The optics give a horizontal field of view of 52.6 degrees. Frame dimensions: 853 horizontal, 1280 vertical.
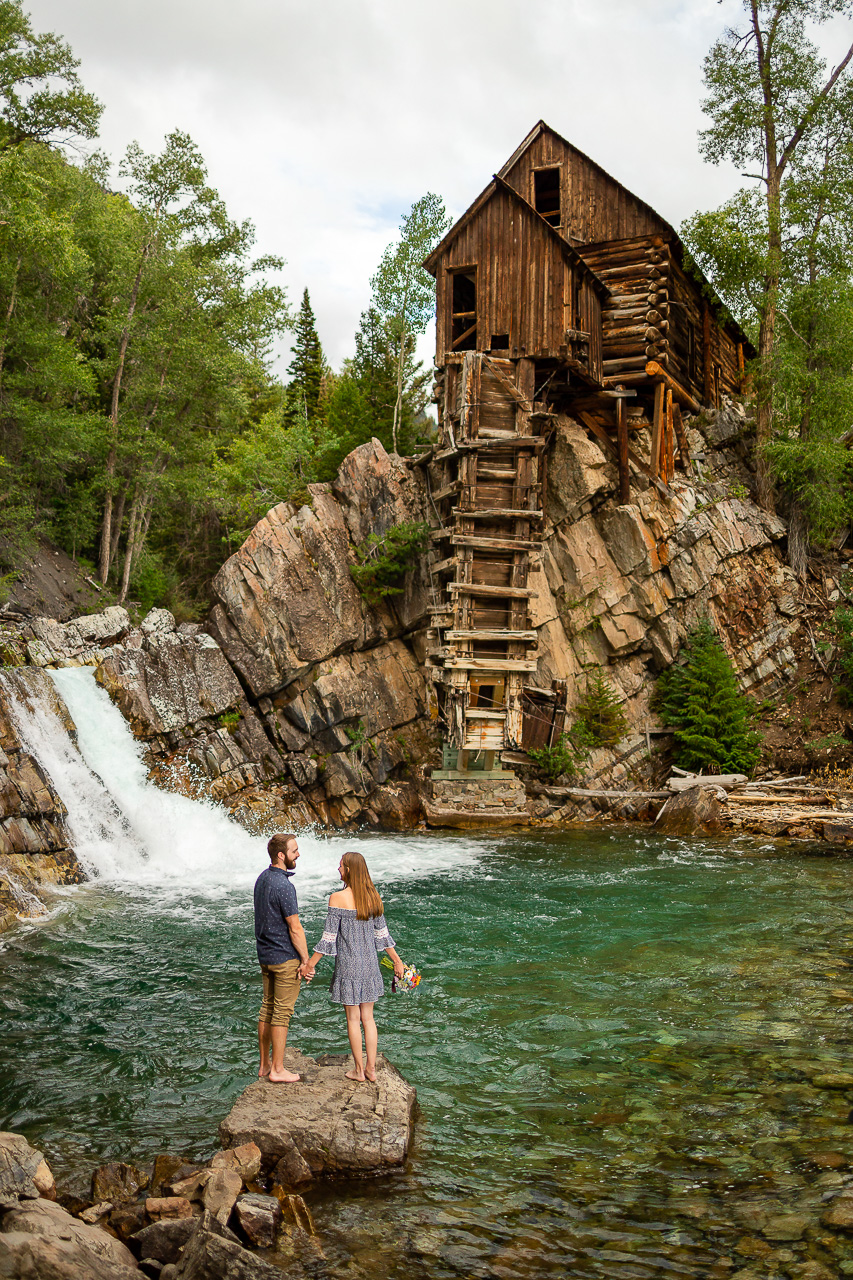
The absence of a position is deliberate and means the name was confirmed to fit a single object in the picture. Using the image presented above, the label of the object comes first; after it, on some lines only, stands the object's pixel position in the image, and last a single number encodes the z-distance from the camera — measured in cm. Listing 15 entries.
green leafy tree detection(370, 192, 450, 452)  3356
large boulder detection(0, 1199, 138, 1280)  422
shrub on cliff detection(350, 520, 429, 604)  2448
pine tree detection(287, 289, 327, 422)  4622
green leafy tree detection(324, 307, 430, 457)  3312
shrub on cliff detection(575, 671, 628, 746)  2484
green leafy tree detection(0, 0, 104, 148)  2330
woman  651
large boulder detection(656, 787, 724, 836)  2016
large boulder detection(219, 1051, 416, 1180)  582
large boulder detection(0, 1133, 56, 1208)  514
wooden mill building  2231
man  664
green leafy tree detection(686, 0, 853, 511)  2683
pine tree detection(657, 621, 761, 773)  2283
